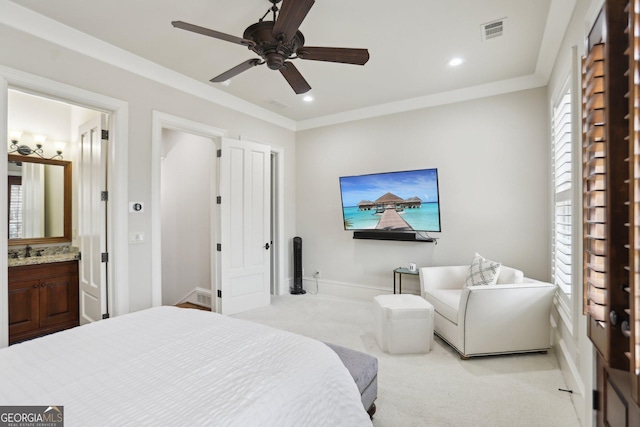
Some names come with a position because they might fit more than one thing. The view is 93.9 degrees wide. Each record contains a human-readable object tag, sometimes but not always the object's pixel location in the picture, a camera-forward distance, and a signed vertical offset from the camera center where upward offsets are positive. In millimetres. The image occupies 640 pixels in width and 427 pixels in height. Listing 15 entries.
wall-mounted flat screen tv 3850 +182
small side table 3899 -766
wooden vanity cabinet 3166 -936
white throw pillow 3064 -618
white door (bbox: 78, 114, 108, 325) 2949 -32
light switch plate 3025 -224
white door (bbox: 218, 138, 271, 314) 3867 -150
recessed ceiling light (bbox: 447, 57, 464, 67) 3111 +1610
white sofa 2668 -950
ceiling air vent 2510 +1606
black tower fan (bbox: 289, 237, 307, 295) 5035 -868
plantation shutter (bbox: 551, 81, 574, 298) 2438 +219
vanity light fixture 3549 +843
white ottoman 2805 -1080
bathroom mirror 3584 +195
